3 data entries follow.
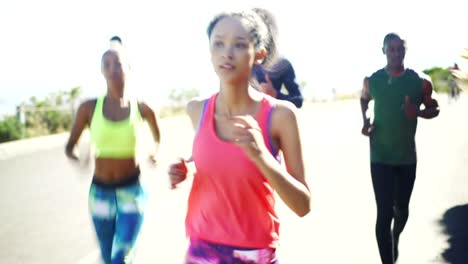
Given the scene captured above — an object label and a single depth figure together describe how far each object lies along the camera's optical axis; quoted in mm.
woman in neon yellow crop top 4133
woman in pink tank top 2495
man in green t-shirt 5070
